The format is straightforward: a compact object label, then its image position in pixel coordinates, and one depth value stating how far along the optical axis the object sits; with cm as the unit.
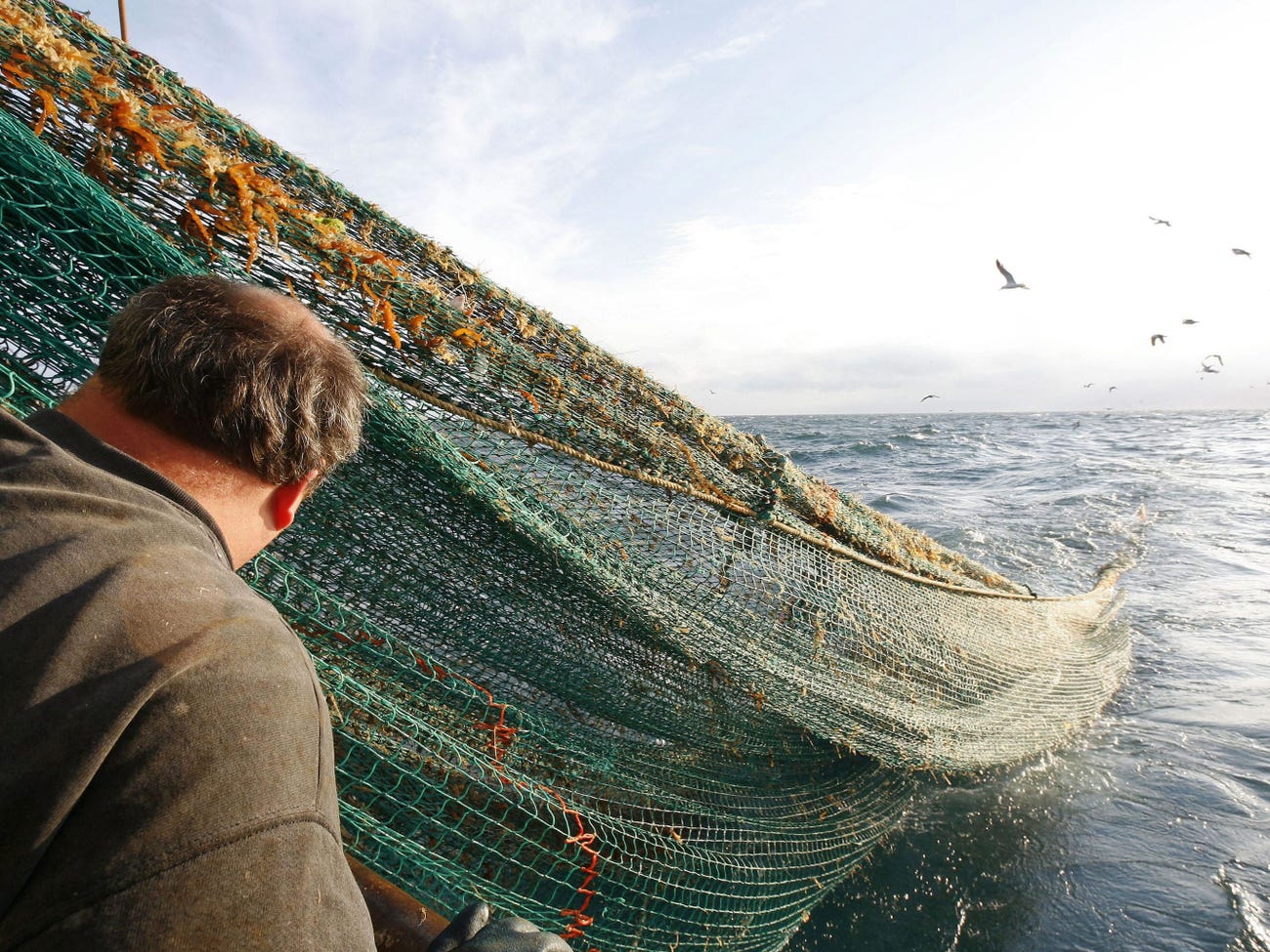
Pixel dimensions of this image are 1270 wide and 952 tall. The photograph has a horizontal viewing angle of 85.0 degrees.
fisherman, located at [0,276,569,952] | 72
